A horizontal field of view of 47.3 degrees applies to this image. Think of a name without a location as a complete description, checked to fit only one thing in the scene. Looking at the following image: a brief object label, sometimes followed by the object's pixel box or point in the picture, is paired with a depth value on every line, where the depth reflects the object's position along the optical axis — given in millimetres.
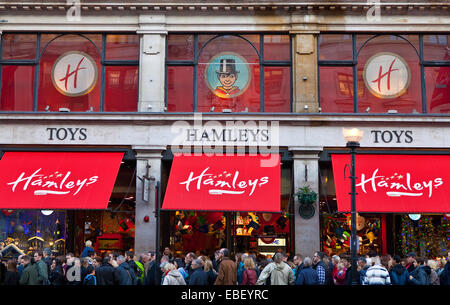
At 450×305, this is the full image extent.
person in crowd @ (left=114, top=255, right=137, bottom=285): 11789
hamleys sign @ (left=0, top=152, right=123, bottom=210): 16812
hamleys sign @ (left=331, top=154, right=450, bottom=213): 16781
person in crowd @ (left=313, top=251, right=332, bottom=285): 13320
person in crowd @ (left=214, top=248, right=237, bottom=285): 12336
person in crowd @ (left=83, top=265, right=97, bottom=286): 11602
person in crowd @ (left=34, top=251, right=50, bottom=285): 12484
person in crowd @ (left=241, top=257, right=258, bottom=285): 12642
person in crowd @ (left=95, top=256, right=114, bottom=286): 11766
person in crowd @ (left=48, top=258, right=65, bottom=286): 12523
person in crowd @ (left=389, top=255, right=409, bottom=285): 12555
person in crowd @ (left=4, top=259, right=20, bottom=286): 11679
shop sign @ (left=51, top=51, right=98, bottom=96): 19016
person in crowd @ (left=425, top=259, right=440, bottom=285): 12883
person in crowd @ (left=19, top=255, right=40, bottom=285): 12125
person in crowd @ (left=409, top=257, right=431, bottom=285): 12289
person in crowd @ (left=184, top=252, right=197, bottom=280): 14180
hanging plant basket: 17547
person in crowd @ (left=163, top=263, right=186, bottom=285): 11040
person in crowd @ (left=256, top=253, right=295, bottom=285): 12242
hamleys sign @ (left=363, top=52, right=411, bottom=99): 18844
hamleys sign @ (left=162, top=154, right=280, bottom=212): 16703
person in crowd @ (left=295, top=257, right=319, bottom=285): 12164
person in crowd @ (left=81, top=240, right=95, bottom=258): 16281
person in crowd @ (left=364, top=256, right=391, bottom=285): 11445
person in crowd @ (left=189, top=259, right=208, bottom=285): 11984
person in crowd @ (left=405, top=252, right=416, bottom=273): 13016
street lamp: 12258
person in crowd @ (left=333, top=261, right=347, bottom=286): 13359
